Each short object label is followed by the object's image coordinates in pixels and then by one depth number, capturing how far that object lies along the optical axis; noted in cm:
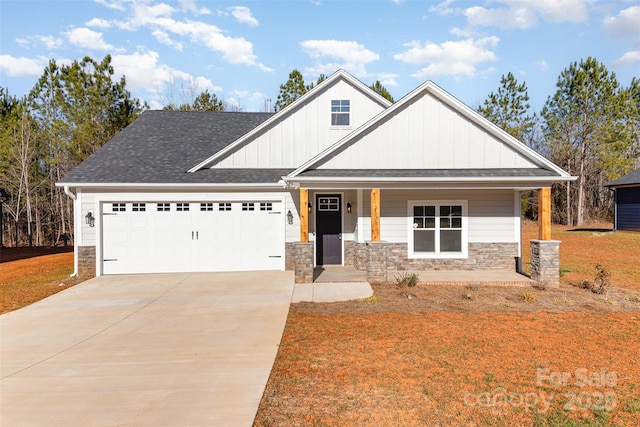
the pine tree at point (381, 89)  3156
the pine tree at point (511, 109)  3228
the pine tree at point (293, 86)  2956
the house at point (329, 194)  1027
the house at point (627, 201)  2220
